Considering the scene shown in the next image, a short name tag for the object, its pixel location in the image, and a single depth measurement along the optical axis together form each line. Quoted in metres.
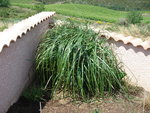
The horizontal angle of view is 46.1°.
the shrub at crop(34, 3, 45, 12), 23.33
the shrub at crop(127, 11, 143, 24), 18.27
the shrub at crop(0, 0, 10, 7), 29.31
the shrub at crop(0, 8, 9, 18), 21.20
